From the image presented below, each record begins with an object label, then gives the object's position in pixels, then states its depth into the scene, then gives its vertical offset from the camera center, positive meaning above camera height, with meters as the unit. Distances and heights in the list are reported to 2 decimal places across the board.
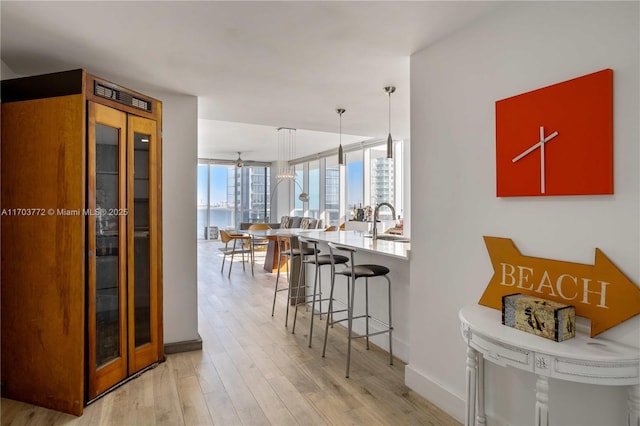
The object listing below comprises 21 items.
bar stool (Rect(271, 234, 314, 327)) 4.21 -0.46
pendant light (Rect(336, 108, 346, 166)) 4.13 +1.12
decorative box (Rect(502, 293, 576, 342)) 1.55 -0.45
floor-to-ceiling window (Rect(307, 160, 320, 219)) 10.74 +0.64
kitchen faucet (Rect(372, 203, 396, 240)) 3.87 -0.16
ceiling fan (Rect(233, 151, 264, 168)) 12.27 +1.60
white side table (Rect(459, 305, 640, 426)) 1.39 -0.57
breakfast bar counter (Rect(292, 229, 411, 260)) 3.08 -0.31
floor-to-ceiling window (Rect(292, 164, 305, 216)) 11.67 +0.69
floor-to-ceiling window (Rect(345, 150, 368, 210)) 8.87 +0.77
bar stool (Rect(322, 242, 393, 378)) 3.09 -0.51
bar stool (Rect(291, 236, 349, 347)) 3.62 -0.50
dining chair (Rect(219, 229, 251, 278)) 7.44 -0.53
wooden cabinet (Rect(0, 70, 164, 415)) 2.46 -0.18
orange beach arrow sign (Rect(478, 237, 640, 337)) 1.55 -0.33
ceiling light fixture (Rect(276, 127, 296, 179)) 7.86 +1.61
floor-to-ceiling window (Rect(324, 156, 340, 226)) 9.91 +0.52
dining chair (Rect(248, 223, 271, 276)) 7.78 -0.81
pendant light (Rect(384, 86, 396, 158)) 3.36 +0.92
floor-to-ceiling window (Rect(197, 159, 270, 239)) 11.98 +0.52
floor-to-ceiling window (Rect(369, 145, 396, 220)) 8.23 +0.75
